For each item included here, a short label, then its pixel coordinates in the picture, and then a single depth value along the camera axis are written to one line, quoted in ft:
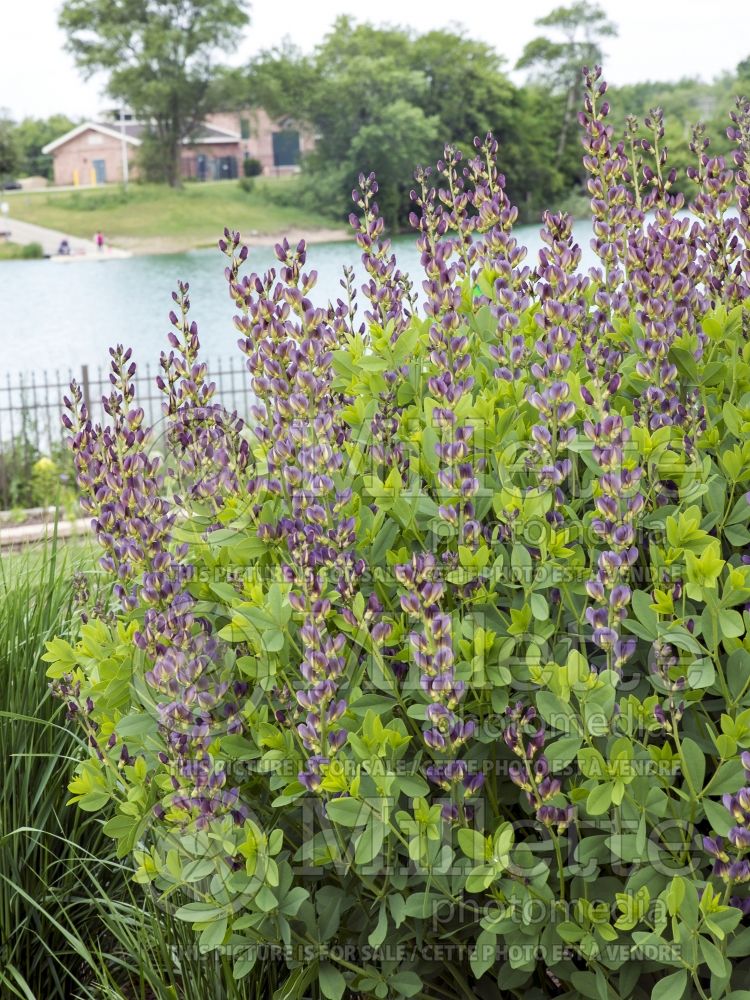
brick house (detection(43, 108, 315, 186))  243.81
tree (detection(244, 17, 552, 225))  213.66
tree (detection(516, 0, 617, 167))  237.25
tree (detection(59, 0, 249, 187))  224.74
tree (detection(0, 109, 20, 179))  230.48
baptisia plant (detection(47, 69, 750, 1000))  6.56
